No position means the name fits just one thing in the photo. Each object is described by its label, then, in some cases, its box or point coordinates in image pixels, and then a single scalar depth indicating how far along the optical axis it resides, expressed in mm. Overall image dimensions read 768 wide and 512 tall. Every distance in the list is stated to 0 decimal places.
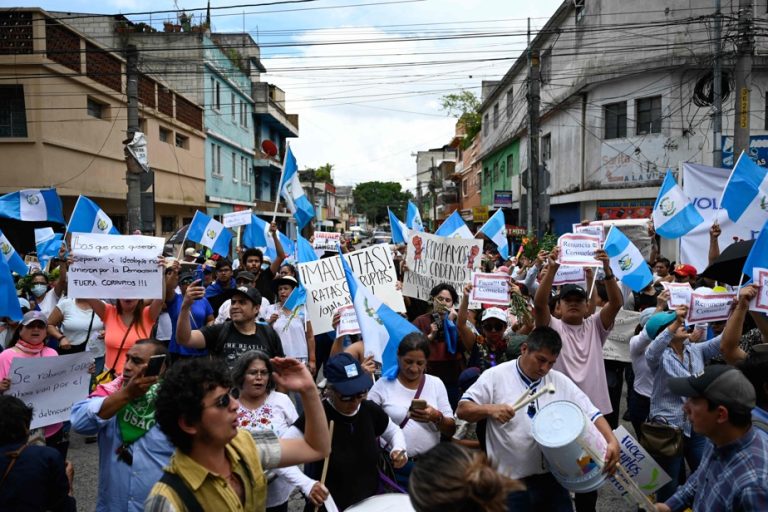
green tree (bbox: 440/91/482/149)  50812
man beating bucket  3625
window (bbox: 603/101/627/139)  21609
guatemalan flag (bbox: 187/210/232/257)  10984
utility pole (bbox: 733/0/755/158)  12445
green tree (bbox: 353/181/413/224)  121750
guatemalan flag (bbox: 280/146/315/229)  11289
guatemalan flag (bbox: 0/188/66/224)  10383
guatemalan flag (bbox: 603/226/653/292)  7777
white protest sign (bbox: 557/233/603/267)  5473
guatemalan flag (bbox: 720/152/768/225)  6832
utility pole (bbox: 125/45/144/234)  13195
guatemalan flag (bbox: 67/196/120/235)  8086
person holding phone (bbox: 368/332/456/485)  4109
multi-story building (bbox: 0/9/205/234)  15680
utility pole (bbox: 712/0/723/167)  13828
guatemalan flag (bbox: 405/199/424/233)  12330
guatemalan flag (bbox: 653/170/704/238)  8289
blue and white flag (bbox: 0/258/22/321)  5480
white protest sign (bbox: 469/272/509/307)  6012
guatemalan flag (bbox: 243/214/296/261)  12885
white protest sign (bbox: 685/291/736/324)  4520
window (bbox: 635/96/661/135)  20609
